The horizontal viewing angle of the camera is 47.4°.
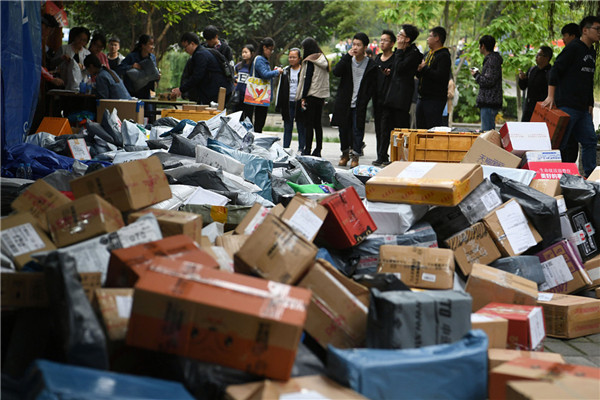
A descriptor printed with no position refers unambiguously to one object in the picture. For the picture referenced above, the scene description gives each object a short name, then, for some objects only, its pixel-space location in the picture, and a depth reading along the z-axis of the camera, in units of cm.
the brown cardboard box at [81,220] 338
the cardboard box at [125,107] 941
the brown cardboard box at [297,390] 253
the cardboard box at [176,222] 352
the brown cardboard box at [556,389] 261
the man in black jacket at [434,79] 937
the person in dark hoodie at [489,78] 1002
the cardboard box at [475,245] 467
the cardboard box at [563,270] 488
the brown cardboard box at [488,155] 627
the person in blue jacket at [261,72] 1189
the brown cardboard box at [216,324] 255
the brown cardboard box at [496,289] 404
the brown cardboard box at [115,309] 273
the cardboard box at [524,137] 647
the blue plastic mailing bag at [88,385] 222
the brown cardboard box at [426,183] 466
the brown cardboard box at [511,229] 473
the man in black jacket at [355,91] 1064
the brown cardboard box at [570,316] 427
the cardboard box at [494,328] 342
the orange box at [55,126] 795
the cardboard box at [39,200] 373
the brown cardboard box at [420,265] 405
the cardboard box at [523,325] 356
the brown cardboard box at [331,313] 322
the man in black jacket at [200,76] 1080
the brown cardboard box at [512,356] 307
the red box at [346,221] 425
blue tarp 595
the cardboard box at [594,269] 502
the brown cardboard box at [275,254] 318
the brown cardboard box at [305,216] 391
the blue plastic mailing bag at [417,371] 279
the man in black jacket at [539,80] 1052
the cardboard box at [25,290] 292
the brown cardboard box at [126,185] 373
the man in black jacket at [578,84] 834
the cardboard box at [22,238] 334
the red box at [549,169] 620
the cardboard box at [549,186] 537
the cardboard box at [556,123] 804
